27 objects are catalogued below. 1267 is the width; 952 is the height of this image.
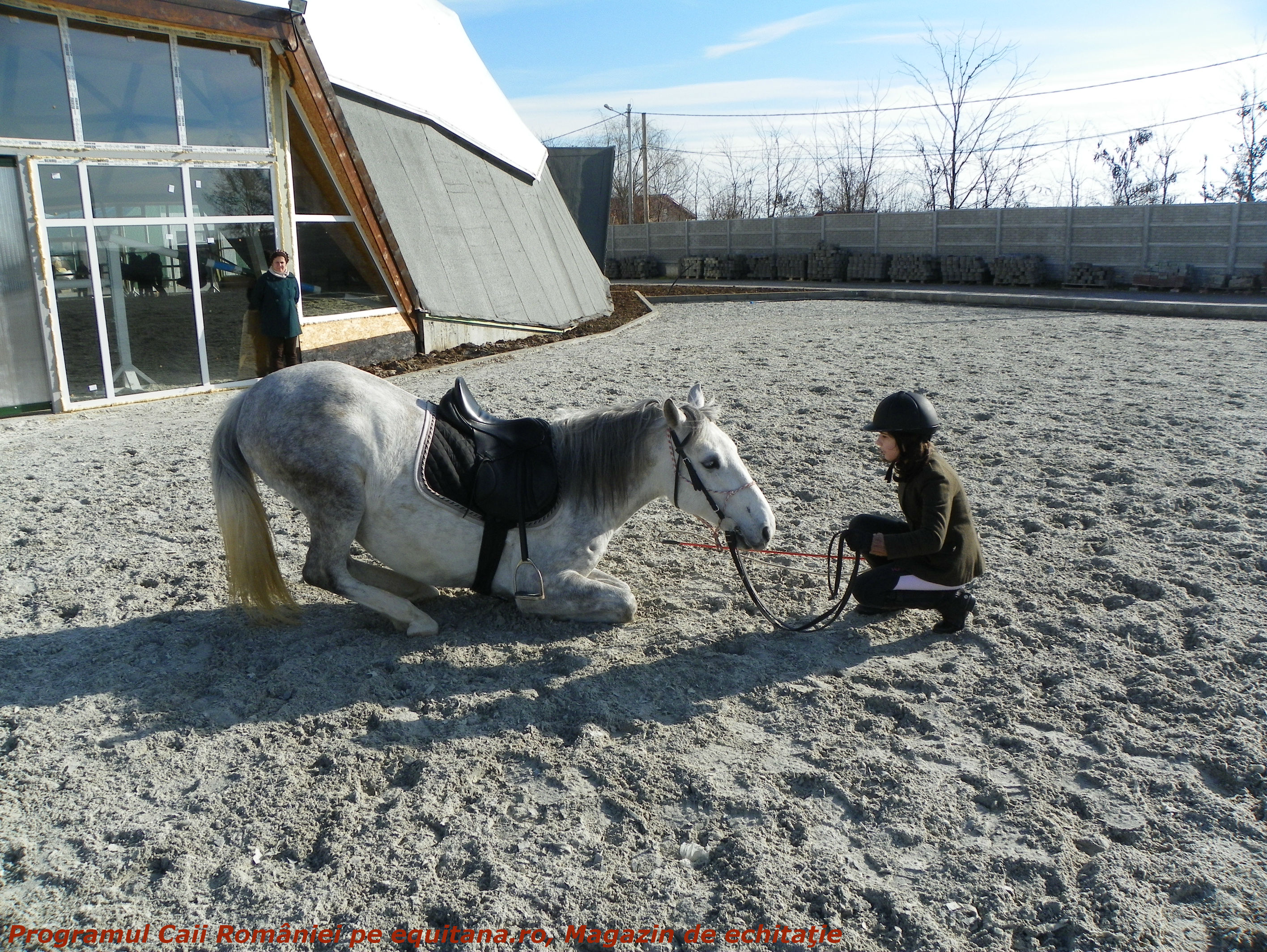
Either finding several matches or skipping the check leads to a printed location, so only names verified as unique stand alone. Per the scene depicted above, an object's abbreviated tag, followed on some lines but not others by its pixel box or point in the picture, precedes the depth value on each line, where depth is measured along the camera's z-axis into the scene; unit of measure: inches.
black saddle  165.9
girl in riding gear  159.0
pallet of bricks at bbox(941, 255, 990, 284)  994.1
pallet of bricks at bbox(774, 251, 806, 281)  1170.6
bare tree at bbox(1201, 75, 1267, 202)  1098.1
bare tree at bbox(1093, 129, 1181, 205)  1342.3
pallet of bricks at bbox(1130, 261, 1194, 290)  818.2
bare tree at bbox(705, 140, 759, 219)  1649.9
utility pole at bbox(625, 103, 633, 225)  1807.3
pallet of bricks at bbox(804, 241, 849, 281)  1133.7
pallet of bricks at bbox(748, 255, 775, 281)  1202.6
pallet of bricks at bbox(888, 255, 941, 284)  1042.1
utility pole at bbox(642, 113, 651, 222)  1507.1
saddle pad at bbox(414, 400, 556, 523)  164.6
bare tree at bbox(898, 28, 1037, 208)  1429.6
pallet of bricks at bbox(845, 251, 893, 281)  1090.7
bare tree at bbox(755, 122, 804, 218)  1588.3
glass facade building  362.0
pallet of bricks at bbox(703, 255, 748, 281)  1234.0
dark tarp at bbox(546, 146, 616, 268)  958.4
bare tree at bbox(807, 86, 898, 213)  1523.1
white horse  159.3
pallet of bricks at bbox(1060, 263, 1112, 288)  887.1
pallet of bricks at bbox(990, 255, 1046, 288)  943.7
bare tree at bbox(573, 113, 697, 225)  1859.0
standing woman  411.2
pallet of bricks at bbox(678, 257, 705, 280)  1267.2
